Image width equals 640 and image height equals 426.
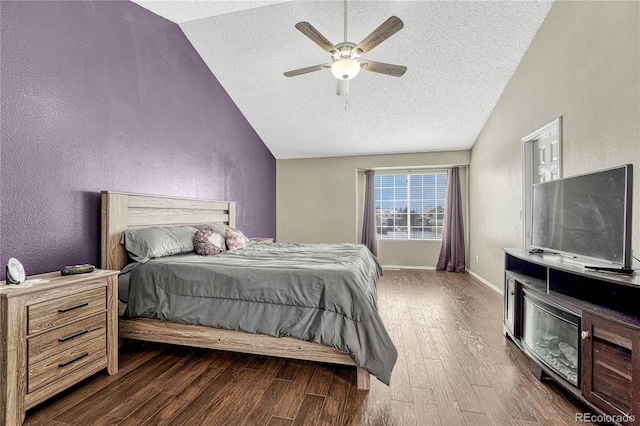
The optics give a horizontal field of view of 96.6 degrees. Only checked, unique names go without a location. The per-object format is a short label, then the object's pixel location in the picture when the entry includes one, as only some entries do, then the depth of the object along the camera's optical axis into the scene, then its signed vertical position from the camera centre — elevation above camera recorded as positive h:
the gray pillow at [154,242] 2.39 -0.29
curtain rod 5.50 +0.92
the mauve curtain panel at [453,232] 5.43 -0.34
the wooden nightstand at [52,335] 1.43 -0.73
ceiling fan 2.20 +1.40
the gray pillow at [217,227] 3.33 -0.19
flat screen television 1.54 +0.00
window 5.81 +0.17
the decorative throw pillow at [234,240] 3.16 -0.33
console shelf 1.34 -0.66
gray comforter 1.77 -0.62
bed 1.85 -0.84
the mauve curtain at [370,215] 5.81 -0.04
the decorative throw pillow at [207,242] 2.80 -0.32
